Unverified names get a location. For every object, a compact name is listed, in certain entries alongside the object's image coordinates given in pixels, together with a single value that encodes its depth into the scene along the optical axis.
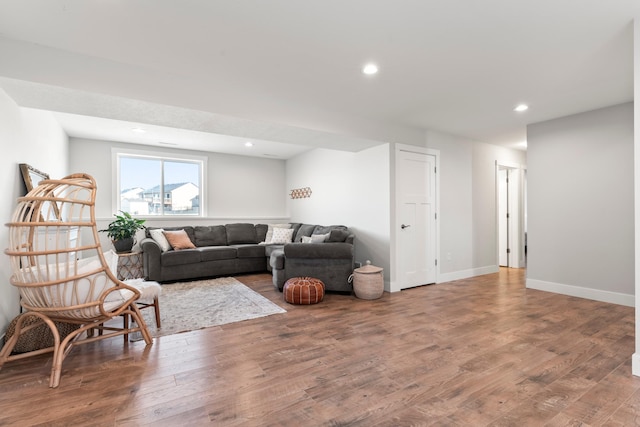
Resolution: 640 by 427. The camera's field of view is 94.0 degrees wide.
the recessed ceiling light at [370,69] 2.64
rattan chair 1.92
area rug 2.96
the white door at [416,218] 4.42
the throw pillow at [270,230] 6.28
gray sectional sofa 4.18
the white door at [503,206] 6.11
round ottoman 3.61
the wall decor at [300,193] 6.45
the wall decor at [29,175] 2.68
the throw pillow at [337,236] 4.32
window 5.79
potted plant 4.93
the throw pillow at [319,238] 4.40
